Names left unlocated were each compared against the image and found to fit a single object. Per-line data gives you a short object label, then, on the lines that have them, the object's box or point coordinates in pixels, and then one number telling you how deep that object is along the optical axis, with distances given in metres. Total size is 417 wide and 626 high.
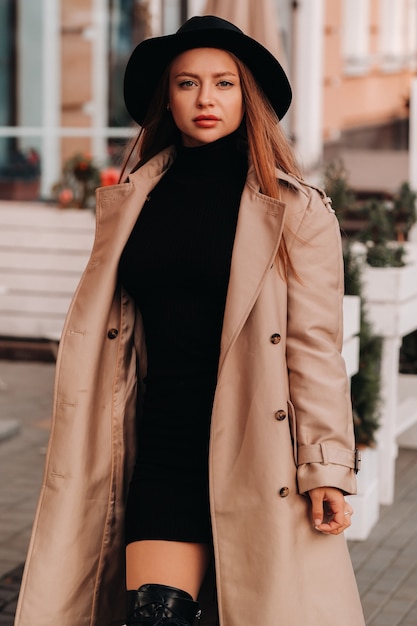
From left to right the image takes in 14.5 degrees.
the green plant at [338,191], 7.80
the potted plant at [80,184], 12.22
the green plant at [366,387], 7.03
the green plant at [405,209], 8.98
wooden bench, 11.94
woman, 3.70
